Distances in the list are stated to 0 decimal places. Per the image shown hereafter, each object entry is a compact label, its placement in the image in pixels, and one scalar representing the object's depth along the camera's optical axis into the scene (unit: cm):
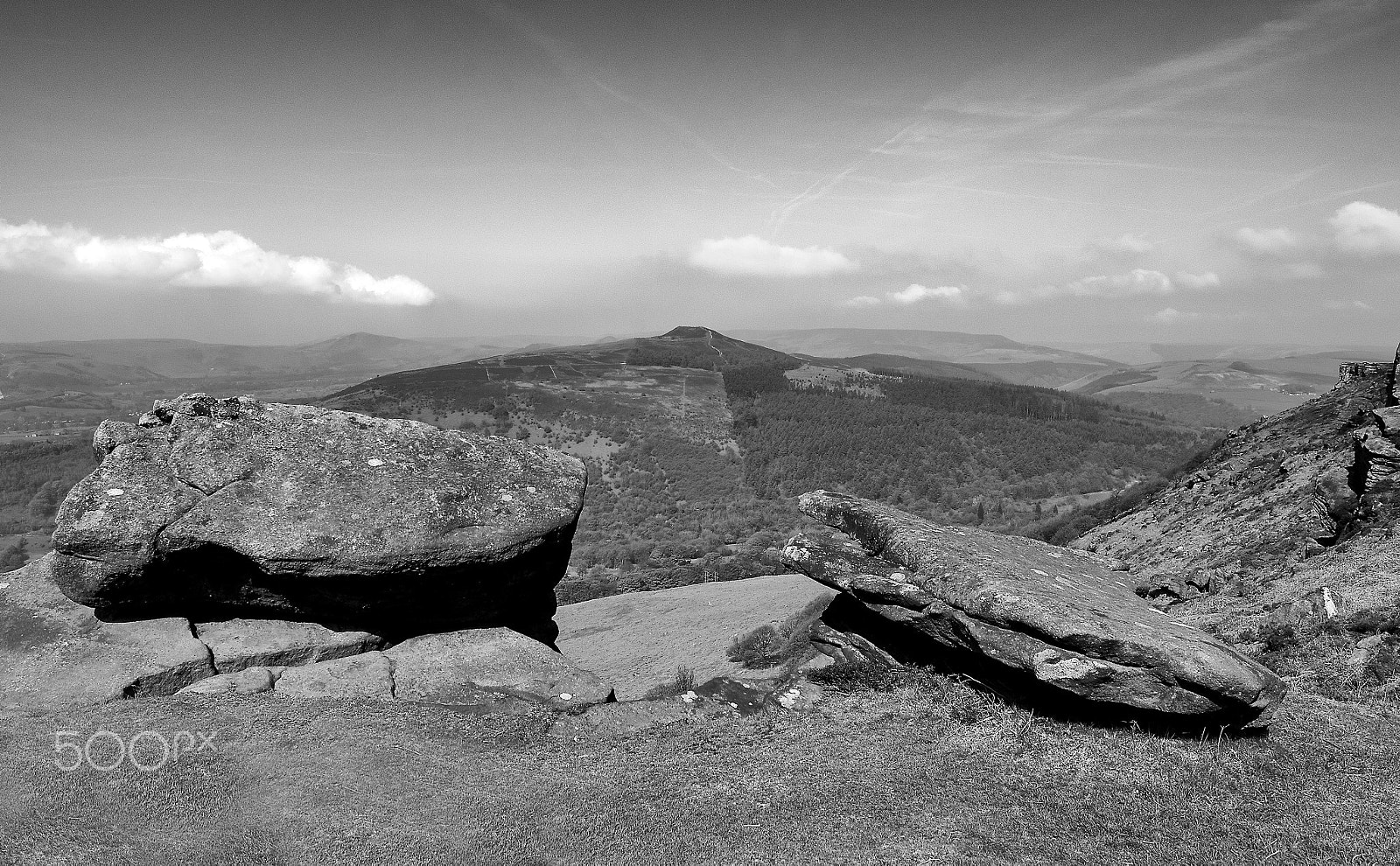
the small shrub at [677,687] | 1192
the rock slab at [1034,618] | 827
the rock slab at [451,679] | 974
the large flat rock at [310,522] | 1074
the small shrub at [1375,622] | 1116
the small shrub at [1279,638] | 1185
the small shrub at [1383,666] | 970
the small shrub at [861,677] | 1109
